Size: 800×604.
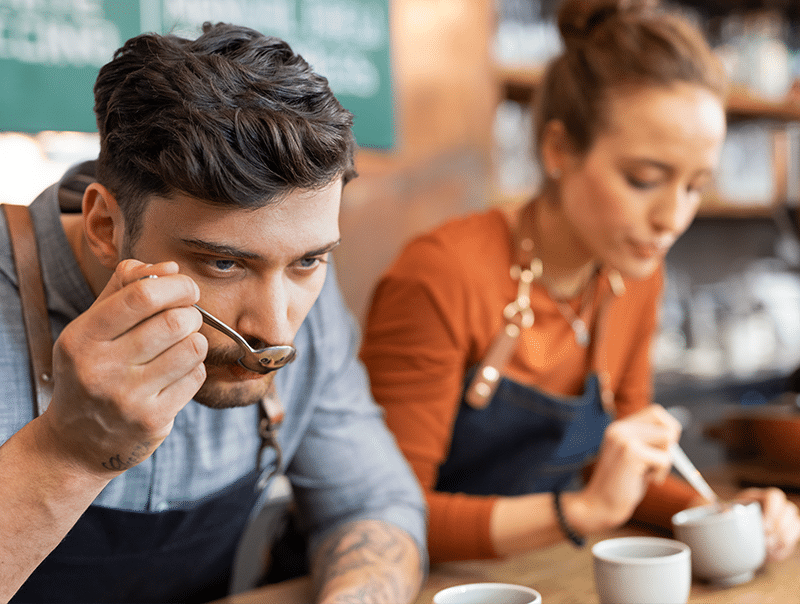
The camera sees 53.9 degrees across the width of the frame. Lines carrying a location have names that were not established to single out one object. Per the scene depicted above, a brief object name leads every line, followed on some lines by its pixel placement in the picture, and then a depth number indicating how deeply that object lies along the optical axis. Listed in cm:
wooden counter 98
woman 121
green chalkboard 155
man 69
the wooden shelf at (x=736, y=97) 222
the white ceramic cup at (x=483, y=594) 77
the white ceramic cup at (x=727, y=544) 99
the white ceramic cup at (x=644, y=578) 83
